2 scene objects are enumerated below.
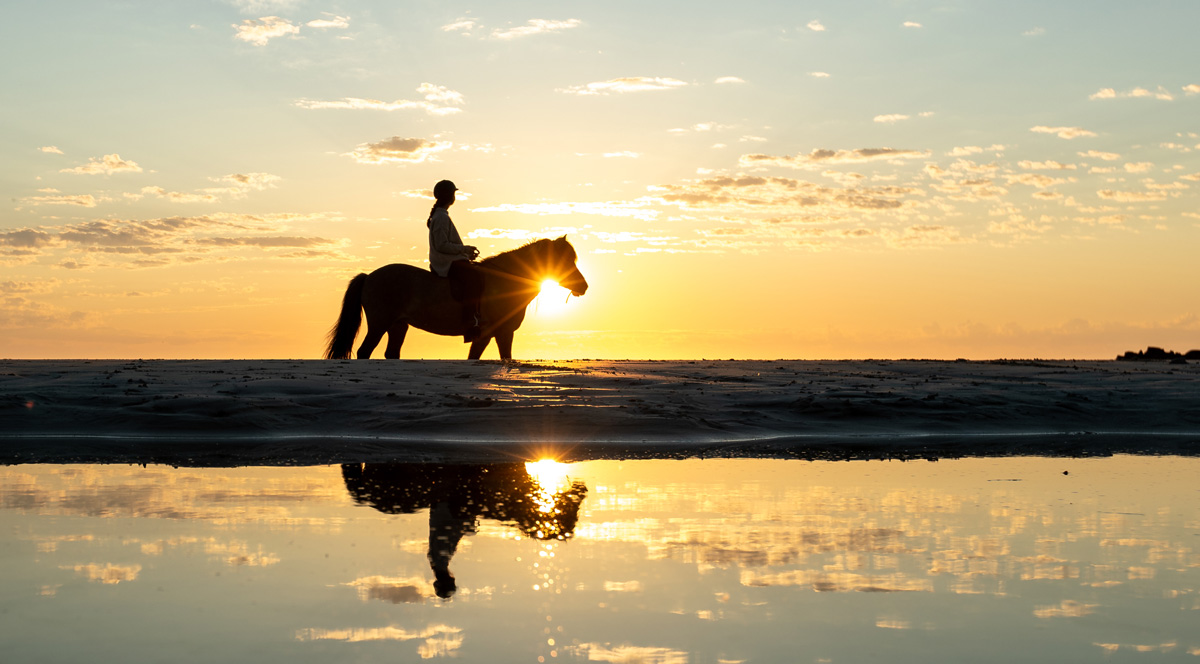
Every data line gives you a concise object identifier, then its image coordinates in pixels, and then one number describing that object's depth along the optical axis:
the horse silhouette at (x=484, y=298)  17.72
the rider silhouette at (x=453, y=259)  16.73
